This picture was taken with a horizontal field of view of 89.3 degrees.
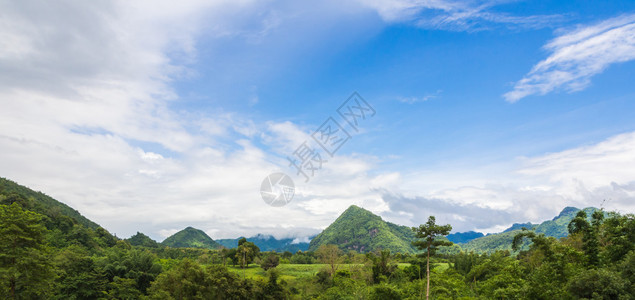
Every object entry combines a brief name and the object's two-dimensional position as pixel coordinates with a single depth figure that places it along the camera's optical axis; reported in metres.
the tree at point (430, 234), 27.05
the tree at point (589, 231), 27.55
